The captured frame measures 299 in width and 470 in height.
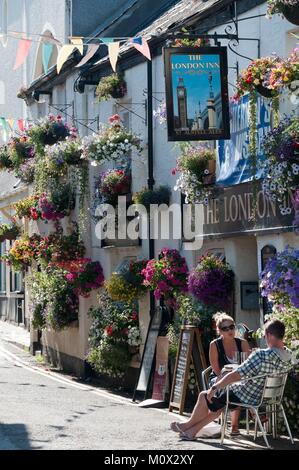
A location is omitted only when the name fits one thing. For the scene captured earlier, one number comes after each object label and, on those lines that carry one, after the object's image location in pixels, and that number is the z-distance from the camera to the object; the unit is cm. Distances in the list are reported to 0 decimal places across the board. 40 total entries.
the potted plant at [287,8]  1217
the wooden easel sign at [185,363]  1473
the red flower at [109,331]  1836
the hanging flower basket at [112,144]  1853
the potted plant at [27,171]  2447
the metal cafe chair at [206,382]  1253
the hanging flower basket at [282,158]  1249
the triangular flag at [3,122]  2257
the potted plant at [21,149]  2394
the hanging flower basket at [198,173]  1570
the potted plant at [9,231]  2727
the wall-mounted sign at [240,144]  1411
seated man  1134
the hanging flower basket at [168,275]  1638
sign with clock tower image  1387
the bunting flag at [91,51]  1517
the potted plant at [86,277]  2034
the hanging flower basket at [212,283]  1513
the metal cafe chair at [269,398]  1144
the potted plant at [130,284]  1786
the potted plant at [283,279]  1214
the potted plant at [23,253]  2393
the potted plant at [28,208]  2305
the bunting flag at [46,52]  1860
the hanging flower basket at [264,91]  1320
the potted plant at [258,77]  1302
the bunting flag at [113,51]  1437
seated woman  1245
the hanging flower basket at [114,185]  1889
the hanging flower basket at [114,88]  1975
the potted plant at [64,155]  2064
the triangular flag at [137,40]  1516
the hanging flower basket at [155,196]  1744
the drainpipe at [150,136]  1816
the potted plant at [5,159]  2556
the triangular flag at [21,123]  2305
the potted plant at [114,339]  1822
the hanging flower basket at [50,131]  2181
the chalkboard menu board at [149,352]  1662
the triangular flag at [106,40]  1496
